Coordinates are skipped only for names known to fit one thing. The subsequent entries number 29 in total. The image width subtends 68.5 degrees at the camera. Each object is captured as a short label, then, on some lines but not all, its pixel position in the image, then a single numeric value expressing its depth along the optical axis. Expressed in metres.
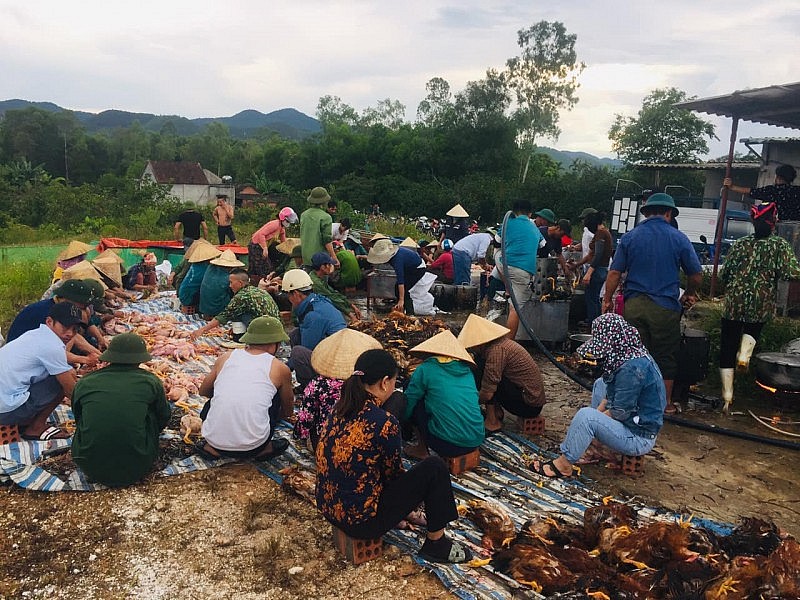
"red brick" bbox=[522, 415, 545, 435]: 5.04
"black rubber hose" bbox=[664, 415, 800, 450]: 4.84
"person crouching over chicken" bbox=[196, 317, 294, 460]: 4.05
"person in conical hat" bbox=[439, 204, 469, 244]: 13.49
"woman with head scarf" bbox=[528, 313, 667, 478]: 4.04
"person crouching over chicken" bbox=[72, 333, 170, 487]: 3.69
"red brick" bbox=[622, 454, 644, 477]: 4.34
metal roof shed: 6.89
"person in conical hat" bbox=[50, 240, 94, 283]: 8.34
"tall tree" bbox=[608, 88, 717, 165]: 31.33
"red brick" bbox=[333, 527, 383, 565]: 3.13
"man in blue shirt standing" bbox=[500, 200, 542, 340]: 7.10
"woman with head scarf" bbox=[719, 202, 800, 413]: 5.50
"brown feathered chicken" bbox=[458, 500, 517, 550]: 3.34
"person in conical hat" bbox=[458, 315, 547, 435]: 4.69
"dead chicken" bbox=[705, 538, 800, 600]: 2.64
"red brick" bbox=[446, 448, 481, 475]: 4.19
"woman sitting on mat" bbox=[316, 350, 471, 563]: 2.99
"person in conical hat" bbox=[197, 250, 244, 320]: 7.78
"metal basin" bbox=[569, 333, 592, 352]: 7.03
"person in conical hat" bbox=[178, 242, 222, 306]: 8.23
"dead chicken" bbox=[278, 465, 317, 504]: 3.86
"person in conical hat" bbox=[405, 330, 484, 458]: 4.05
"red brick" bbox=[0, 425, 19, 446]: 4.26
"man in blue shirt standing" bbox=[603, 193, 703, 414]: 5.23
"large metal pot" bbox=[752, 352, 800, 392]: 5.25
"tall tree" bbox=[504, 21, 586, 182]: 34.72
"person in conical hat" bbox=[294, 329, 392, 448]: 4.23
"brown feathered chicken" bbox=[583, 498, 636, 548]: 3.28
